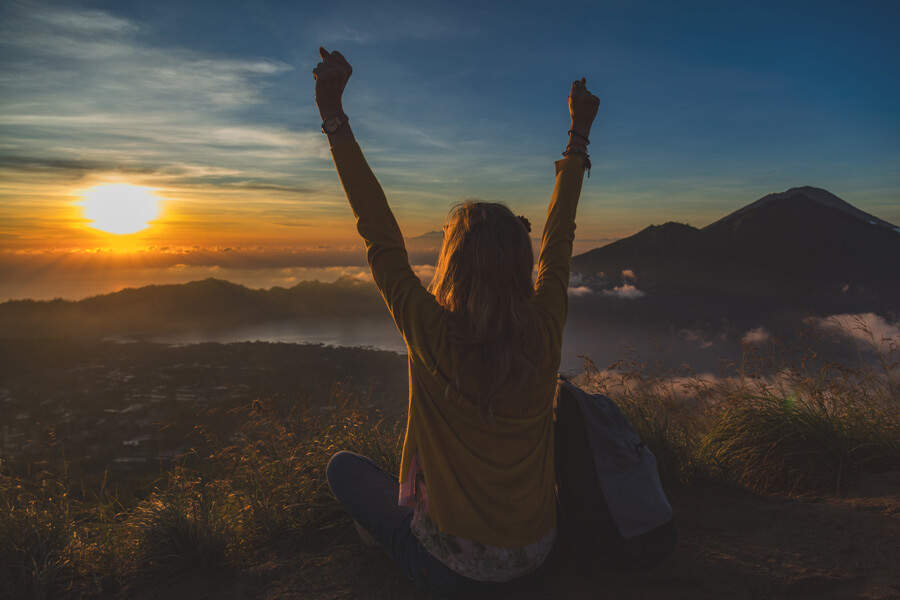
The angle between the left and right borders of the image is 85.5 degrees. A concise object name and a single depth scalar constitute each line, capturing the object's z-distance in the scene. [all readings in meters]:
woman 1.65
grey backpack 2.17
